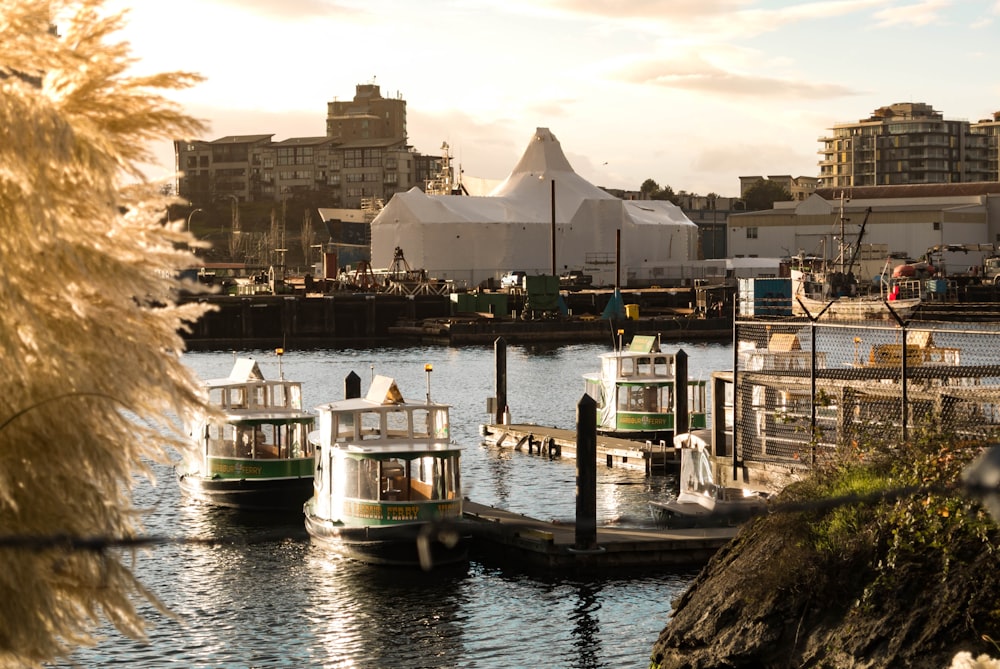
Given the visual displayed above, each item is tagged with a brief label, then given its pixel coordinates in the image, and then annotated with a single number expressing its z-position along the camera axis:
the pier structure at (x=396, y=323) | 106.12
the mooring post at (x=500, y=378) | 48.19
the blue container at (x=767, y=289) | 92.12
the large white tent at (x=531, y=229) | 127.94
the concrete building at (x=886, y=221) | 144.62
